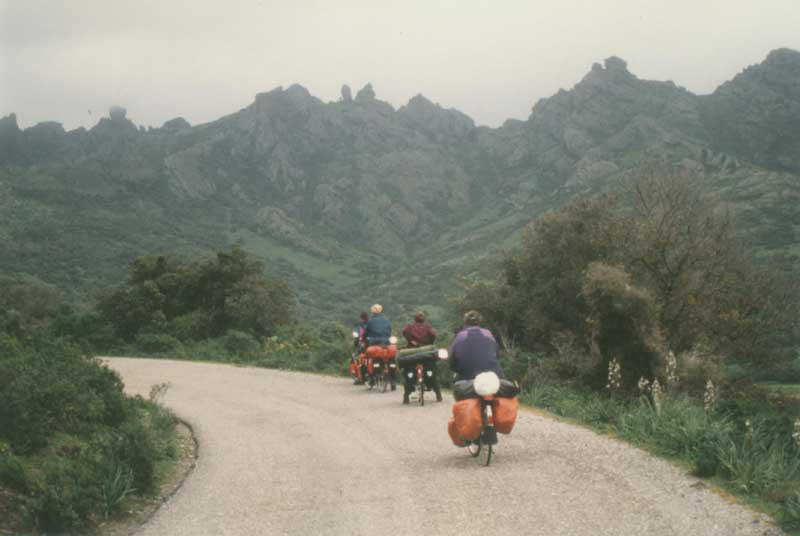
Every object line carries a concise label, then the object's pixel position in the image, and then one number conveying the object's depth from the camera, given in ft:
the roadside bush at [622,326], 65.77
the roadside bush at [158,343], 103.65
